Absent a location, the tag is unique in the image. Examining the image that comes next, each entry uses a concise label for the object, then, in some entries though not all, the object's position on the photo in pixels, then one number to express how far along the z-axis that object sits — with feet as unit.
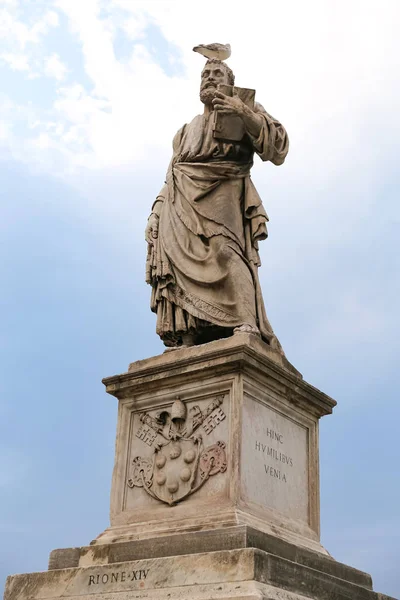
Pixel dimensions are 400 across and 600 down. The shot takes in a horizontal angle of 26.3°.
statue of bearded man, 29.55
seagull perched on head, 32.60
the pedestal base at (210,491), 23.47
